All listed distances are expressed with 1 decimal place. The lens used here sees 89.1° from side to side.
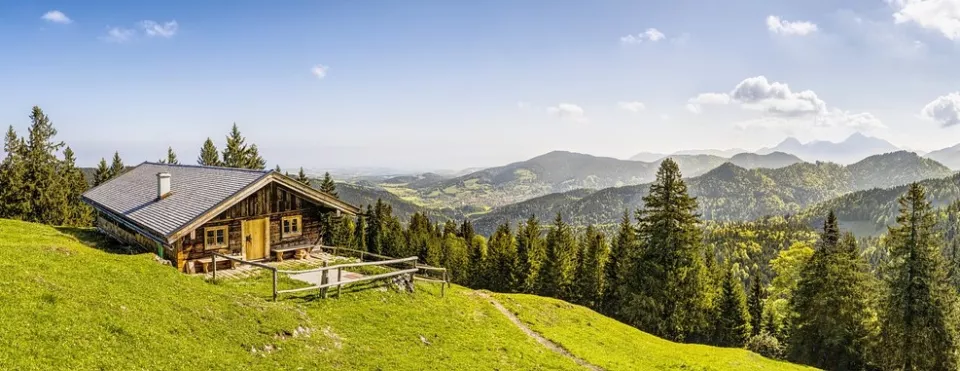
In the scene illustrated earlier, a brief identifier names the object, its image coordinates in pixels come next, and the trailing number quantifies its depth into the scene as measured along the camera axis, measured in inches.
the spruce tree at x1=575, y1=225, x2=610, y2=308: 2955.2
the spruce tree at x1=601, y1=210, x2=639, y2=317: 2580.7
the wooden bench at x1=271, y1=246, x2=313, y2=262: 1341.0
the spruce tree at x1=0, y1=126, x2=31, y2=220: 2495.1
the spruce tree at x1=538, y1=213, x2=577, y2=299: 2947.8
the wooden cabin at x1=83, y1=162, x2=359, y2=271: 1175.6
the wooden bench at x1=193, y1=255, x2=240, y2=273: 1166.0
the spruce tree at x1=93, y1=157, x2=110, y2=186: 3700.8
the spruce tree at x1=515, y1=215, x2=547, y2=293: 3002.0
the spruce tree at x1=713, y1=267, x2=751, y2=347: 2706.7
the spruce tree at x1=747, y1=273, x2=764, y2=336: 2896.2
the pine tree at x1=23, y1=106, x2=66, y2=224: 2559.1
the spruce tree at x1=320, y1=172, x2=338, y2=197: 3771.7
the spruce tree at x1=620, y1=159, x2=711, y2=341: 1759.4
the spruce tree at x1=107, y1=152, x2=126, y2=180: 3989.4
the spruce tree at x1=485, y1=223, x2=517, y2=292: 3080.7
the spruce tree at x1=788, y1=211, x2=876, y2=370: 1844.2
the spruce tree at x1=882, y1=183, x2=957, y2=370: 1571.1
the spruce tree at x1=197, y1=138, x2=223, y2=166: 3506.4
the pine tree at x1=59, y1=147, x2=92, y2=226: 2878.9
